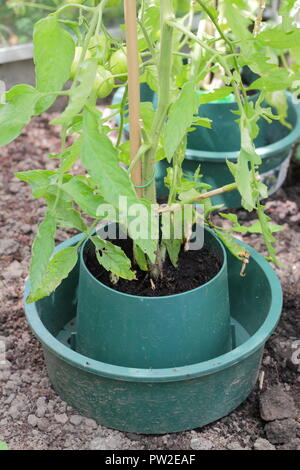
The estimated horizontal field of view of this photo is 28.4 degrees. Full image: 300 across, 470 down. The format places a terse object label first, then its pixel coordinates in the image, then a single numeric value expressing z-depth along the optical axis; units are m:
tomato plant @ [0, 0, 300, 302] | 0.83
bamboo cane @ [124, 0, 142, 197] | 0.99
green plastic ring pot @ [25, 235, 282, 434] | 1.12
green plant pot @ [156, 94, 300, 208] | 1.81
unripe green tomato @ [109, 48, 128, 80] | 1.11
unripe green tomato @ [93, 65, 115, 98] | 1.00
